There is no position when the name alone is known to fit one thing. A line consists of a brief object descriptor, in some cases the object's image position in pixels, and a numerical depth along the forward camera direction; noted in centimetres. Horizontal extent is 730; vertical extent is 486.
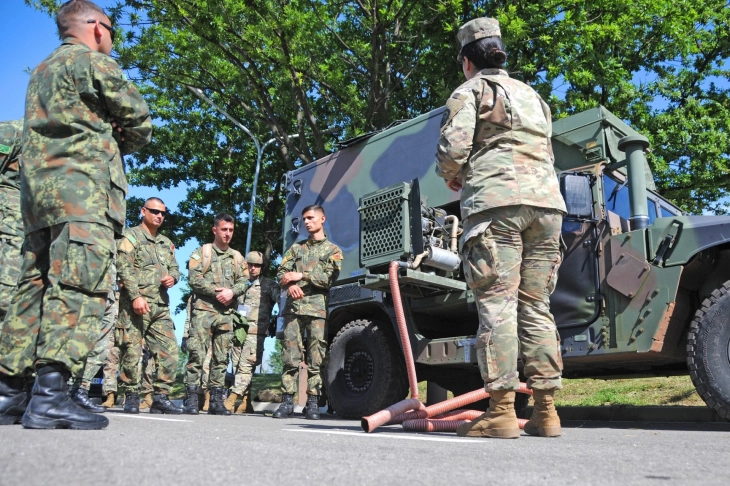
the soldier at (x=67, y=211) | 320
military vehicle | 477
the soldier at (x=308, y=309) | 658
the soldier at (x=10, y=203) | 504
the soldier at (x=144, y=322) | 666
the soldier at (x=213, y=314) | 712
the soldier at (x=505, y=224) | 353
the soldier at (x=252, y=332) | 929
